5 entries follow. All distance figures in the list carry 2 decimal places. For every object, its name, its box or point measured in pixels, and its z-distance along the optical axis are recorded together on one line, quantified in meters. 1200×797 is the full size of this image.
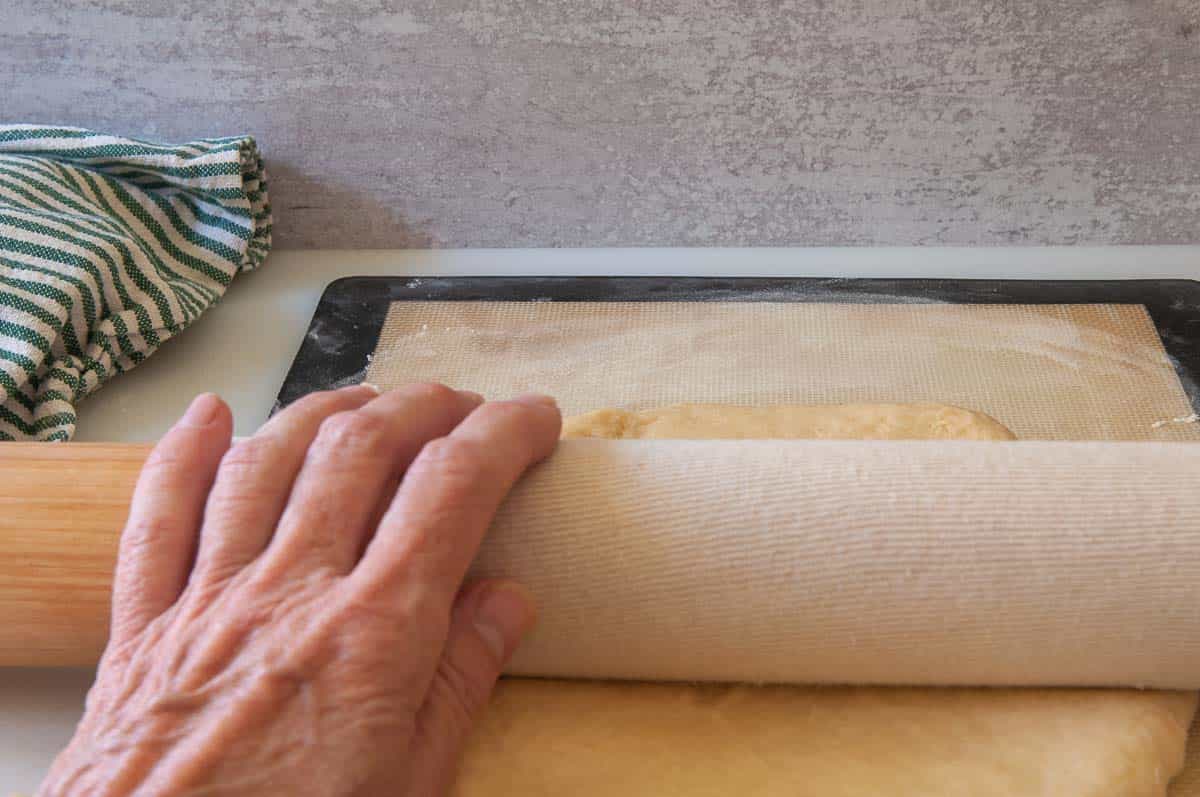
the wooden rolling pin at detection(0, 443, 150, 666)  0.41
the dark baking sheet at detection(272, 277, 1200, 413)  0.64
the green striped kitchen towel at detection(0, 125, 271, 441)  0.61
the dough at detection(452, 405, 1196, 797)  0.39
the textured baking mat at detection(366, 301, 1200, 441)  0.60
